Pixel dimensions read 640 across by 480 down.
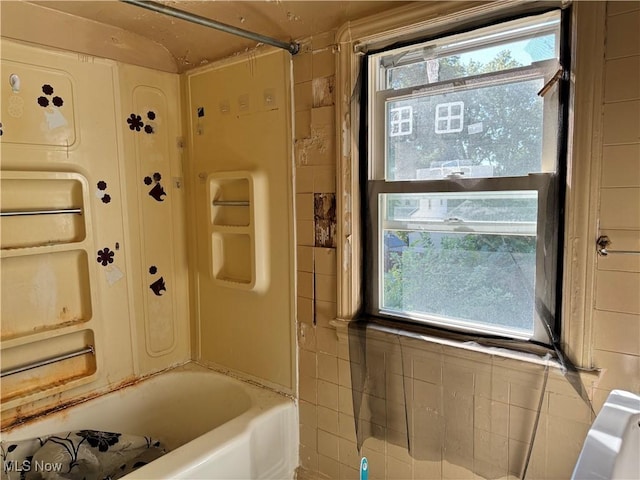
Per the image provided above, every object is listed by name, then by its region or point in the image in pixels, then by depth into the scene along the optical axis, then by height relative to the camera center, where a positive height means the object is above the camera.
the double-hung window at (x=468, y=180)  1.40 +0.06
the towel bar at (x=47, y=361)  1.86 -0.69
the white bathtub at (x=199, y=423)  1.67 -0.97
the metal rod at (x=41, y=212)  1.79 -0.03
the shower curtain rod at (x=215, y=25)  1.41 +0.62
